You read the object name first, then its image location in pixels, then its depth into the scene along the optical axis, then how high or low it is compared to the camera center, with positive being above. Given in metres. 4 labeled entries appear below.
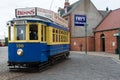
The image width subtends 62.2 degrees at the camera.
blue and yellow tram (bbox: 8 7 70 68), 5.55 -0.05
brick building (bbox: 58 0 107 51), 19.72 +5.32
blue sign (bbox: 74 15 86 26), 17.21 +3.77
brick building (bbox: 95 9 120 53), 13.91 +1.13
